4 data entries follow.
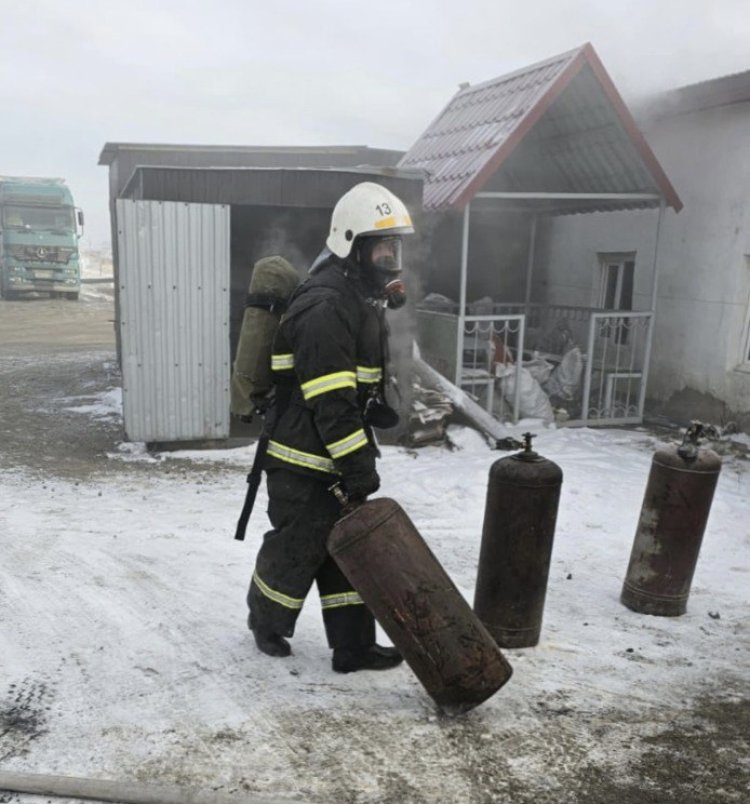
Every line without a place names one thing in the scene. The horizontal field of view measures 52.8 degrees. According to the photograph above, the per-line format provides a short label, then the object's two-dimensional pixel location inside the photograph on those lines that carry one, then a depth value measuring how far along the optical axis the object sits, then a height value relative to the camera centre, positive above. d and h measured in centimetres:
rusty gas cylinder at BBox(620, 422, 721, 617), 405 -132
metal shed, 680 -13
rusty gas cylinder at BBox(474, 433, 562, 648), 363 -128
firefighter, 302 -59
